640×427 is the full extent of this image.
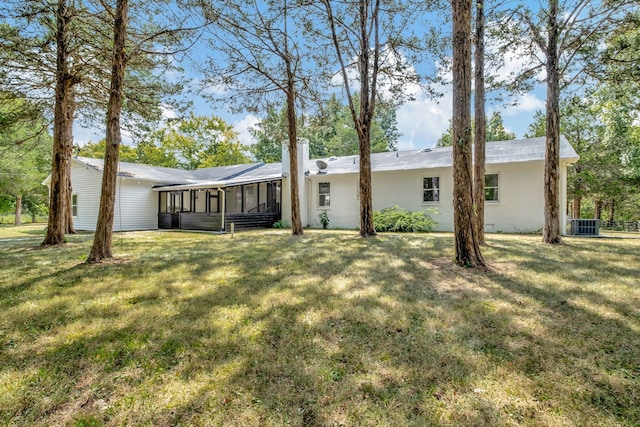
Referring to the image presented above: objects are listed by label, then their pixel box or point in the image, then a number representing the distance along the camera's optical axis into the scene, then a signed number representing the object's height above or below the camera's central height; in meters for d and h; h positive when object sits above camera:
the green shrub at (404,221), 13.09 -0.33
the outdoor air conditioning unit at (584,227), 11.56 -0.54
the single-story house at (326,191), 12.40 +1.11
